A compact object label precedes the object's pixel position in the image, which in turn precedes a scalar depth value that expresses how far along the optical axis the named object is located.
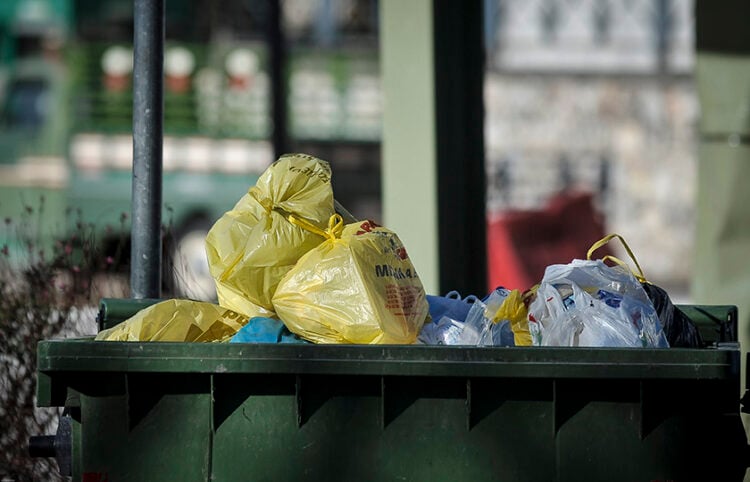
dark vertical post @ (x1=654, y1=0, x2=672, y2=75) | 51.97
